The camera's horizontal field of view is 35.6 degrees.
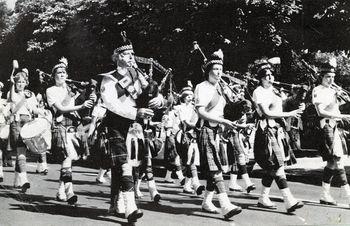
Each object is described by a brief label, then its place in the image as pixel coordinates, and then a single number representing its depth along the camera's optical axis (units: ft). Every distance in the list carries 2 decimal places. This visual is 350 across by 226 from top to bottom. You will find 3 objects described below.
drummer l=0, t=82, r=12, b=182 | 34.80
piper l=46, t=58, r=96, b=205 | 26.61
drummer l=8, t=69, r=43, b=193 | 33.53
